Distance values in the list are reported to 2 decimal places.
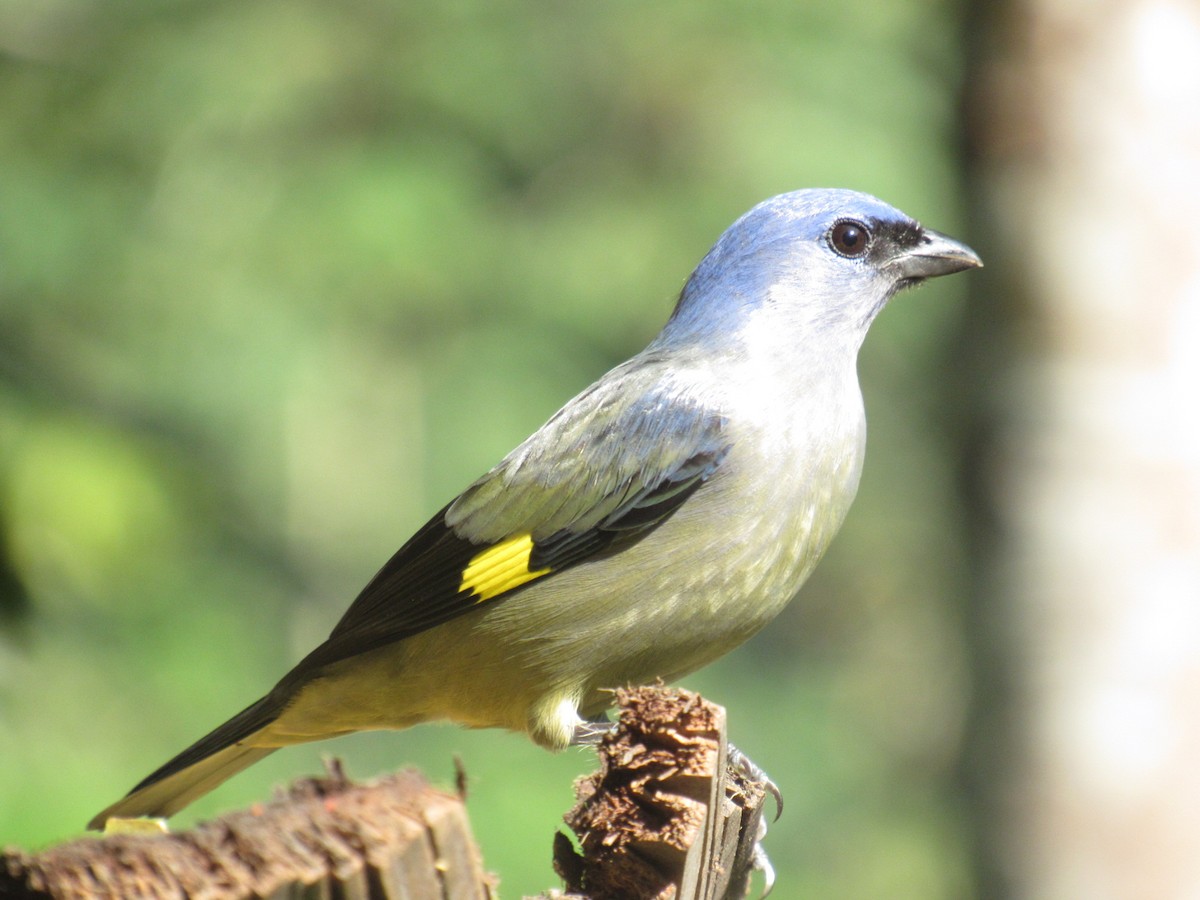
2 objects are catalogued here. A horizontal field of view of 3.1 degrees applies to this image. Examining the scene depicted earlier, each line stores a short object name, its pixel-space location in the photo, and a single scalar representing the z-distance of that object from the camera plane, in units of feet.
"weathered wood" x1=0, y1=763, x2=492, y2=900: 7.44
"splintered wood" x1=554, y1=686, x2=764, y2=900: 10.10
